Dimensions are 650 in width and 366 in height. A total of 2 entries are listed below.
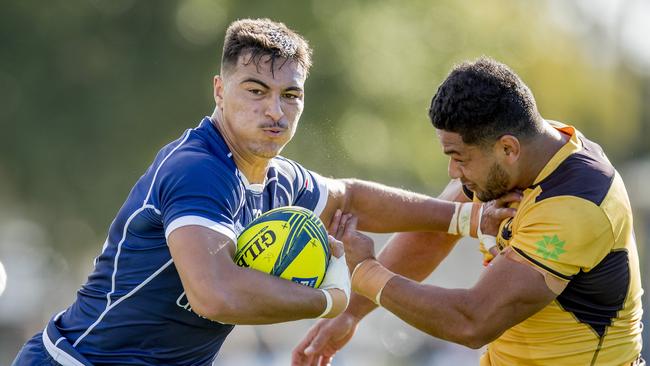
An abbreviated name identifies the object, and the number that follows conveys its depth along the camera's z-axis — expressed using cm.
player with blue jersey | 1106
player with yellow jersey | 1249
